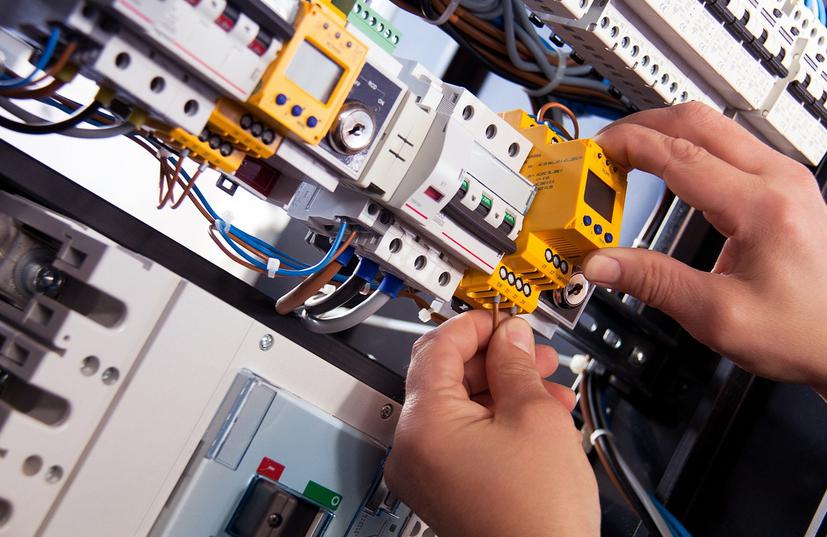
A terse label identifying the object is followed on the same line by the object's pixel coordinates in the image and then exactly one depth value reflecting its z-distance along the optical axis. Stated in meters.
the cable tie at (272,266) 1.00
